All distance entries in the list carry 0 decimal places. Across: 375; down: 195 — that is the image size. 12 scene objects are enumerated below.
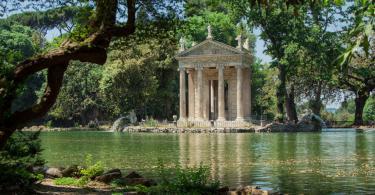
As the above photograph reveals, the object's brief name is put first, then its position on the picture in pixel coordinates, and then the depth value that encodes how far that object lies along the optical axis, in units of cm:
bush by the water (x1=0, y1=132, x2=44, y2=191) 979
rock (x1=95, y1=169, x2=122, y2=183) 1285
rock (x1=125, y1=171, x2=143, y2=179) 1316
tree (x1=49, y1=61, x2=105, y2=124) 7806
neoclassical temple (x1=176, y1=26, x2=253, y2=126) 6519
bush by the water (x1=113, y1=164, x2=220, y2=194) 1063
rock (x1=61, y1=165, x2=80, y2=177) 1391
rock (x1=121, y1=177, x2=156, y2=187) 1228
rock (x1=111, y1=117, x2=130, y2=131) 6656
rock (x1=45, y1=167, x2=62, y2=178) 1367
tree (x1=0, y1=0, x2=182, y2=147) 931
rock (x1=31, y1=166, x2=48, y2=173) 1318
